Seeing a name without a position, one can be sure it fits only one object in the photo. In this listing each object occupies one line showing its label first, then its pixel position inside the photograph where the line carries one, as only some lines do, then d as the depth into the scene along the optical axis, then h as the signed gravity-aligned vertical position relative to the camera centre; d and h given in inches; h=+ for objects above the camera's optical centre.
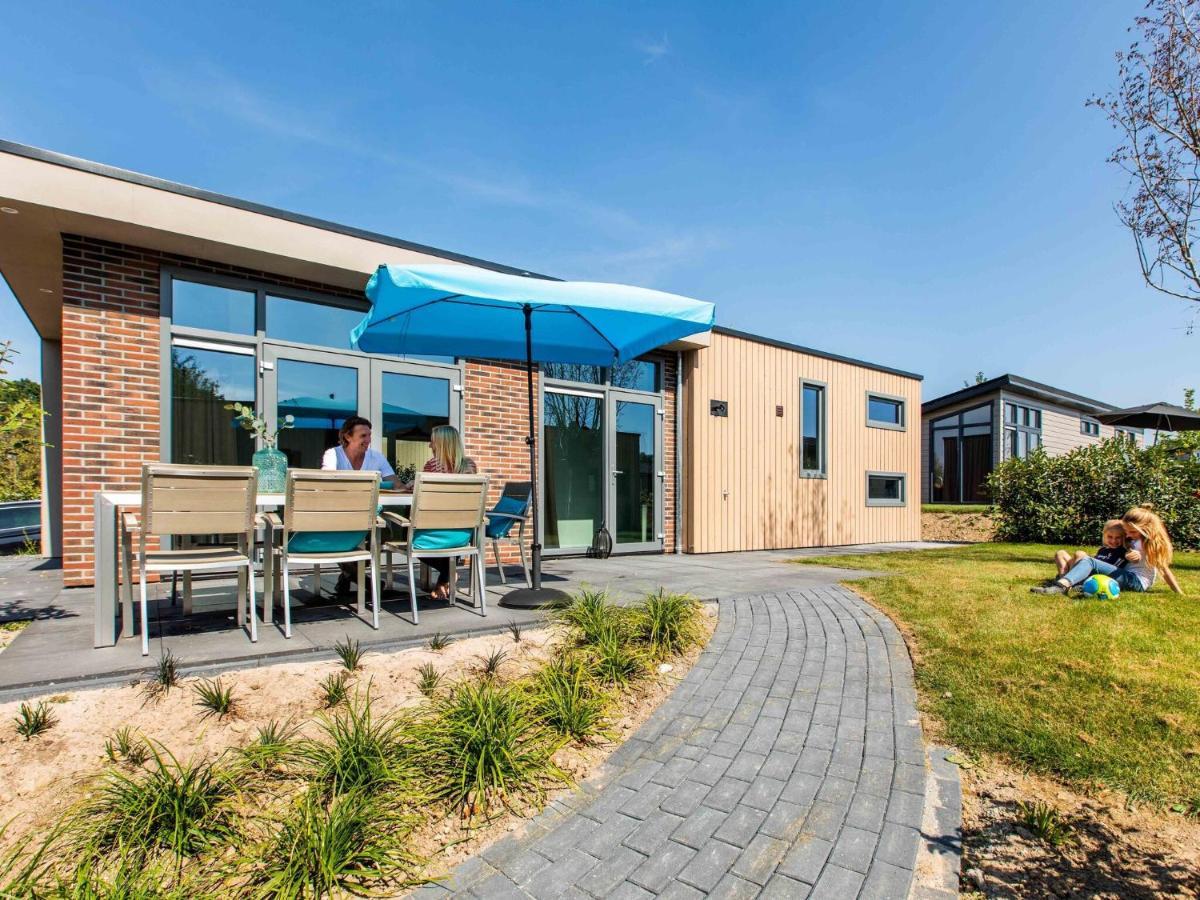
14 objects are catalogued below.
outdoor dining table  119.2 -23.1
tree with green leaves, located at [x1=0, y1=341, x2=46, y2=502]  146.3 +10.7
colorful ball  170.2 -39.2
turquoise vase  155.5 -4.4
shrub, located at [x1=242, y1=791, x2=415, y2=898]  65.9 -47.2
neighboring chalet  698.2 +30.2
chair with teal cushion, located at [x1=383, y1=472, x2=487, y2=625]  155.3 -18.4
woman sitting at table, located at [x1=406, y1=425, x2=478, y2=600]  185.6 -1.8
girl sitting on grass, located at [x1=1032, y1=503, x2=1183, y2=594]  179.2 -33.2
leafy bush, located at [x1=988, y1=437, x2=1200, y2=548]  383.2 -26.5
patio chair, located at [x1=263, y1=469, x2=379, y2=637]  136.6 -16.5
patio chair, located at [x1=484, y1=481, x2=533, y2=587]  193.8 -19.2
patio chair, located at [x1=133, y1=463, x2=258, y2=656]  121.7 -12.4
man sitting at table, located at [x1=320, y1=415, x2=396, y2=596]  183.0 +0.1
